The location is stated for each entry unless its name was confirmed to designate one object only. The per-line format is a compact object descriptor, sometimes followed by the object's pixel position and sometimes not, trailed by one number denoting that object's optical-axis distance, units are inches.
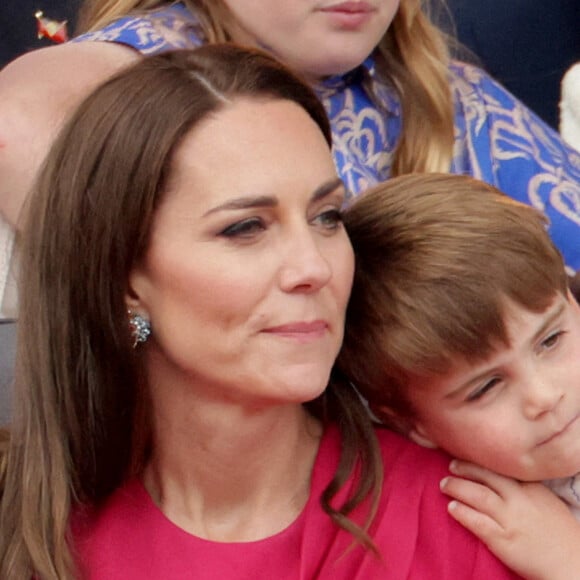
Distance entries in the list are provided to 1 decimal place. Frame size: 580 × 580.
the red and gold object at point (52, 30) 342.8
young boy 319.1
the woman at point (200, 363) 316.9
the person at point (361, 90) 325.3
